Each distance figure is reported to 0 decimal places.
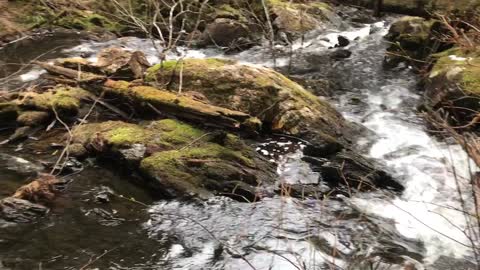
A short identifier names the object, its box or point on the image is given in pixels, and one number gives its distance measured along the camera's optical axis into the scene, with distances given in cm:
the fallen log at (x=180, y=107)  655
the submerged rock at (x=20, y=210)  474
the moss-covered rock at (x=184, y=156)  548
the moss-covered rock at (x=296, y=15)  1309
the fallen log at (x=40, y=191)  502
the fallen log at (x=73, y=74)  751
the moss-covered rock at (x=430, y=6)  977
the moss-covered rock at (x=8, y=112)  689
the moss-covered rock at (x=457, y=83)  744
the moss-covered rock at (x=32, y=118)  680
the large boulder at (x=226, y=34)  1192
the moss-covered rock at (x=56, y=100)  700
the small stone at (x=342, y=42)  1191
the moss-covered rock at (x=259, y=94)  713
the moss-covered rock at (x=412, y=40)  1011
